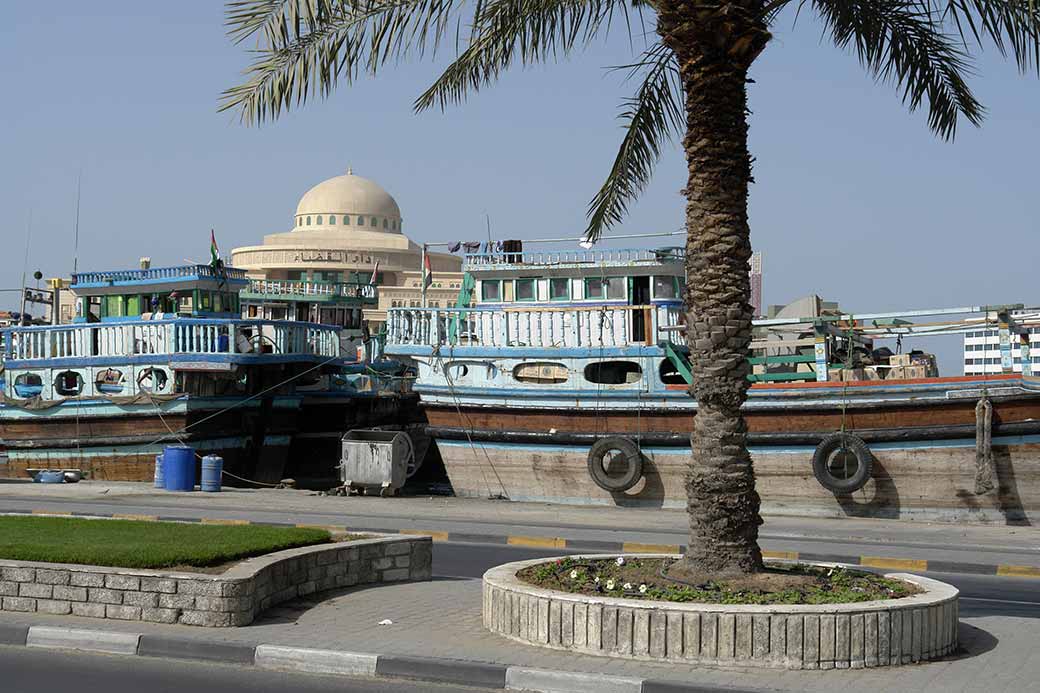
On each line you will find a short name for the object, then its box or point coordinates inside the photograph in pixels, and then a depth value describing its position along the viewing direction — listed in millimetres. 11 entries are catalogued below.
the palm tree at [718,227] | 9305
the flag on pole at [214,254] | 31031
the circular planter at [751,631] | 7977
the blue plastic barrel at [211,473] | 23609
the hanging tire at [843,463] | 20531
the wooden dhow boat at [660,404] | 20344
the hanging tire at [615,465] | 22547
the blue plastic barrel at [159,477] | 24078
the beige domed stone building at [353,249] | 63781
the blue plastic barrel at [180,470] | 23656
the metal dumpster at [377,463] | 23844
